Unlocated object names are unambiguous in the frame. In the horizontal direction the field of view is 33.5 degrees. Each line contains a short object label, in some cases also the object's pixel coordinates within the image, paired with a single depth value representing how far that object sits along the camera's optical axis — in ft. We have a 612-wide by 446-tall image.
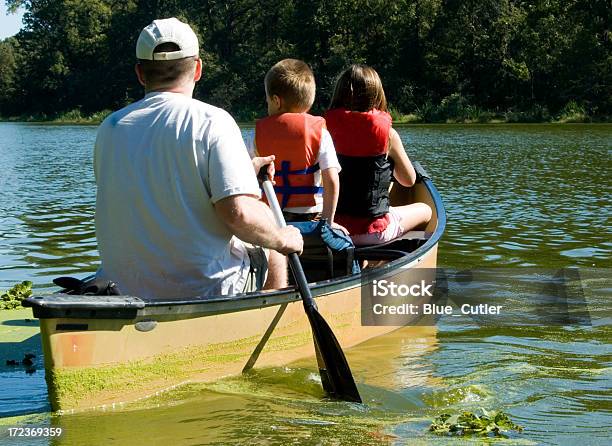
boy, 18.60
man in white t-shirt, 13.53
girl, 20.04
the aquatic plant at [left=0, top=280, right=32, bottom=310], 21.29
